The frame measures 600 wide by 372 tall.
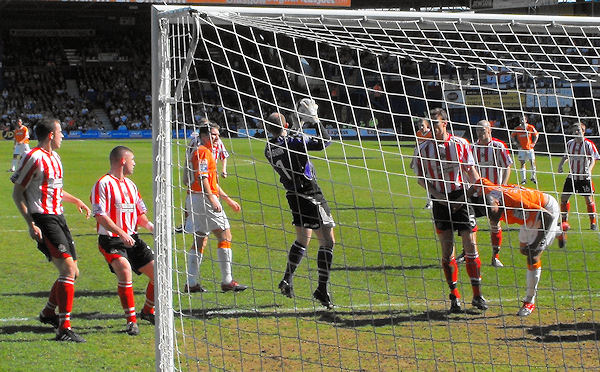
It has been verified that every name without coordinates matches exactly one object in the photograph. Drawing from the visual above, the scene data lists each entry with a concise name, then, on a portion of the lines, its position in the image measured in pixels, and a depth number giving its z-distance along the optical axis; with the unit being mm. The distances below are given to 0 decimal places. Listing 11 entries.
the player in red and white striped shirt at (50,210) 13312
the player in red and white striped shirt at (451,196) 15086
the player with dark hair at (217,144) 18344
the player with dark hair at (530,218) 14258
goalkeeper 15273
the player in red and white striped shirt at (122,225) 13500
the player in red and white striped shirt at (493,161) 19109
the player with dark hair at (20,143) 45000
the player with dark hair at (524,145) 35669
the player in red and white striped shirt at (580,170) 25469
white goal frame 9969
